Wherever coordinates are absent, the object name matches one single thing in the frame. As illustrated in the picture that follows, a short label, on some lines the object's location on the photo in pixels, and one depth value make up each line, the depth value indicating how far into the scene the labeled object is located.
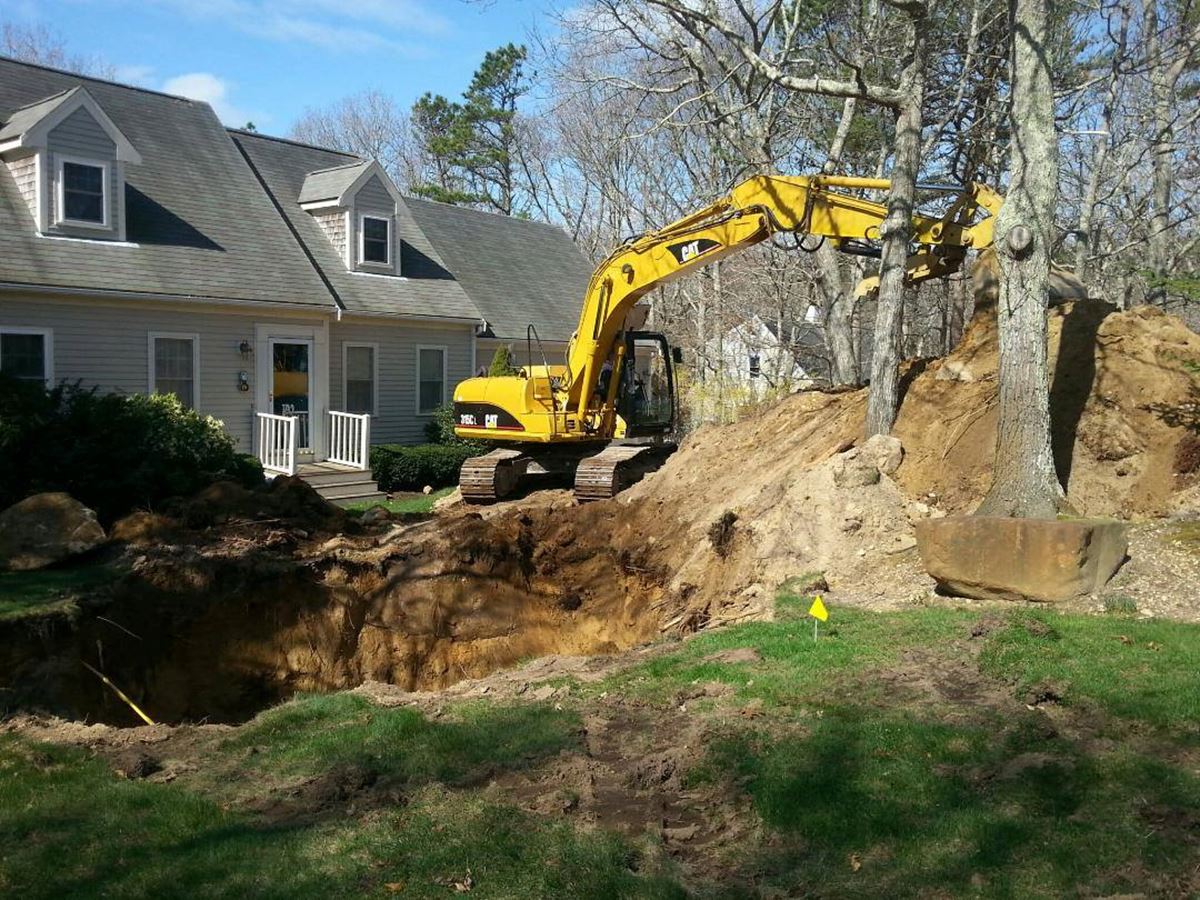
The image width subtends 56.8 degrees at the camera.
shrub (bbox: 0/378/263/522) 13.38
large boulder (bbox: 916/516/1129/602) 8.94
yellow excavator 13.45
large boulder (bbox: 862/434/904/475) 12.08
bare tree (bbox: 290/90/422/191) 50.75
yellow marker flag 8.33
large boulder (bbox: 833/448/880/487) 11.92
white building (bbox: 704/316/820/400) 25.08
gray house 17.58
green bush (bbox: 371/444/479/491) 20.64
